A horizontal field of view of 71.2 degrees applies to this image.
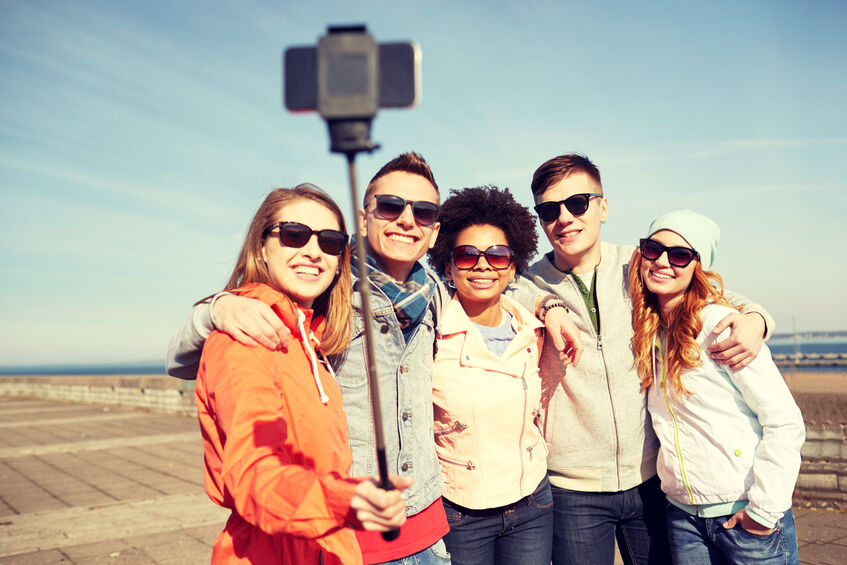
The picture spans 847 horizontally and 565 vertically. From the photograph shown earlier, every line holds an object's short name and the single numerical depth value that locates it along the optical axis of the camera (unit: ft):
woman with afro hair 7.72
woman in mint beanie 7.13
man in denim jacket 6.36
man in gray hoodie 8.39
